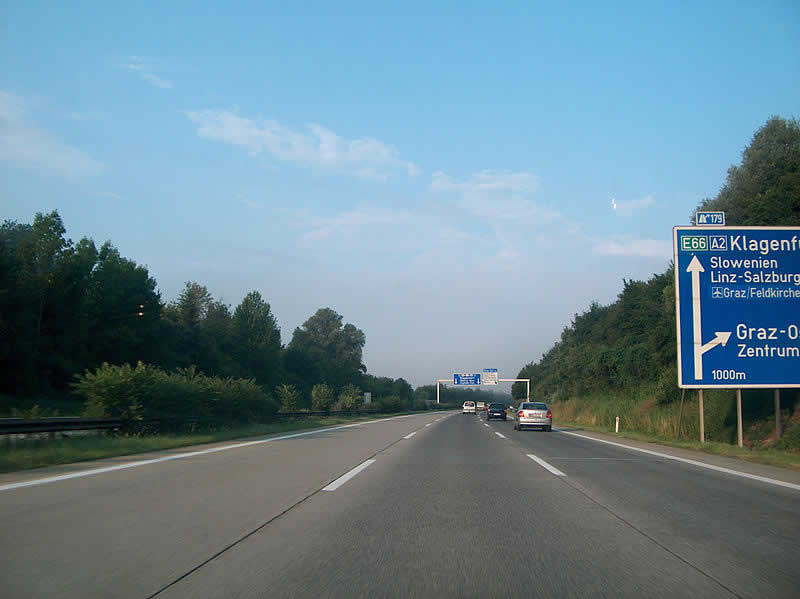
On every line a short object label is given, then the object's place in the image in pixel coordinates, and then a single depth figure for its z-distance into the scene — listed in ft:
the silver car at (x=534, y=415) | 98.94
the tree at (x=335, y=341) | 417.55
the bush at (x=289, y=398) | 155.12
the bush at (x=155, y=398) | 67.41
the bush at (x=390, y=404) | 250.37
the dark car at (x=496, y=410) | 174.09
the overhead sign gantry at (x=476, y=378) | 292.40
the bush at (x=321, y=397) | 171.73
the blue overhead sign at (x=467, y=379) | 299.42
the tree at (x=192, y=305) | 248.11
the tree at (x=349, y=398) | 199.69
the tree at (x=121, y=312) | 185.53
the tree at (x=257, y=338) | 294.87
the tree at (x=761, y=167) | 128.36
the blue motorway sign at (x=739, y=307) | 61.31
